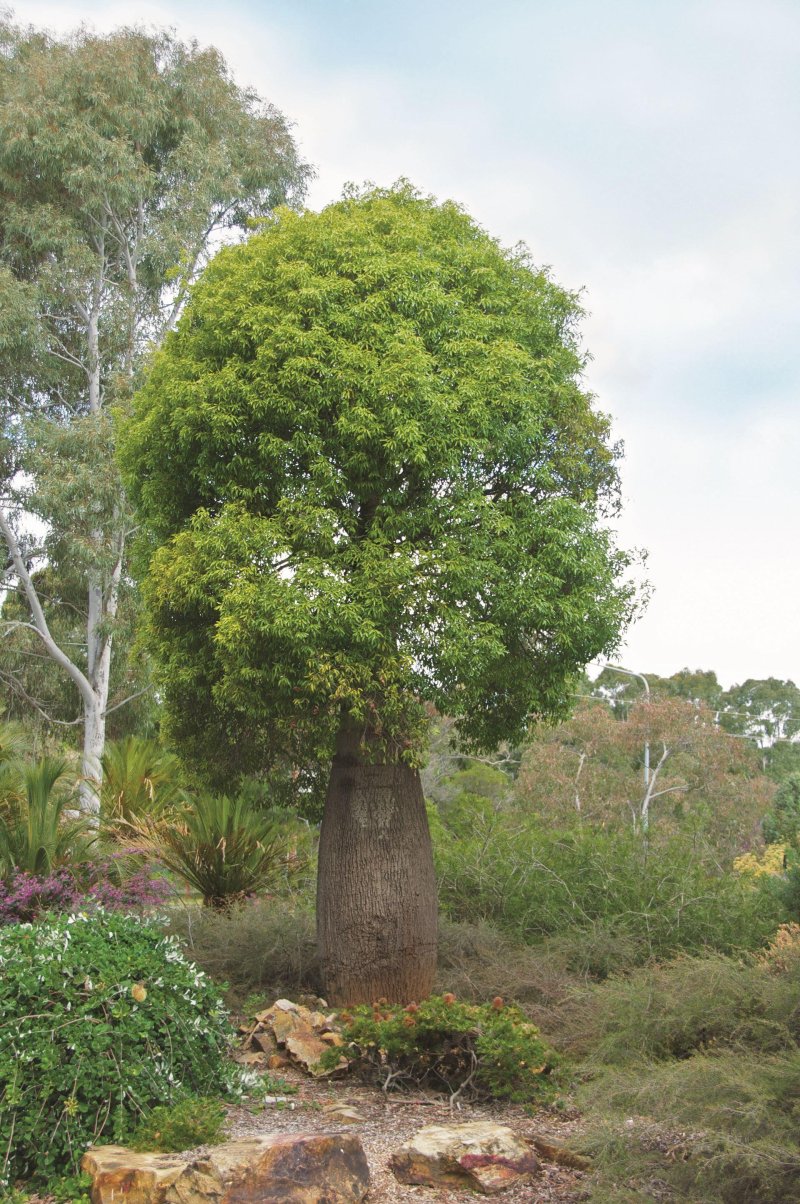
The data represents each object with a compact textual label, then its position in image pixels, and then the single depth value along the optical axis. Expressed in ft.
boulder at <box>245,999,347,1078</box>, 22.58
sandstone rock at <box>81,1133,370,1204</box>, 14.32
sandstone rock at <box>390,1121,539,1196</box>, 16.08
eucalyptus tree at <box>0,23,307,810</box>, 67.00
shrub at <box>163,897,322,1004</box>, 29.50
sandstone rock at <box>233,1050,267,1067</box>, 22.89
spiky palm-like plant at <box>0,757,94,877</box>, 36.06
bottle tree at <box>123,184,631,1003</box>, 25.77
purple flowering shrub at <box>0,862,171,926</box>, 31.42
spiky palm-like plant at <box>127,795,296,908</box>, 40.60
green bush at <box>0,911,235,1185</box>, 15.88
